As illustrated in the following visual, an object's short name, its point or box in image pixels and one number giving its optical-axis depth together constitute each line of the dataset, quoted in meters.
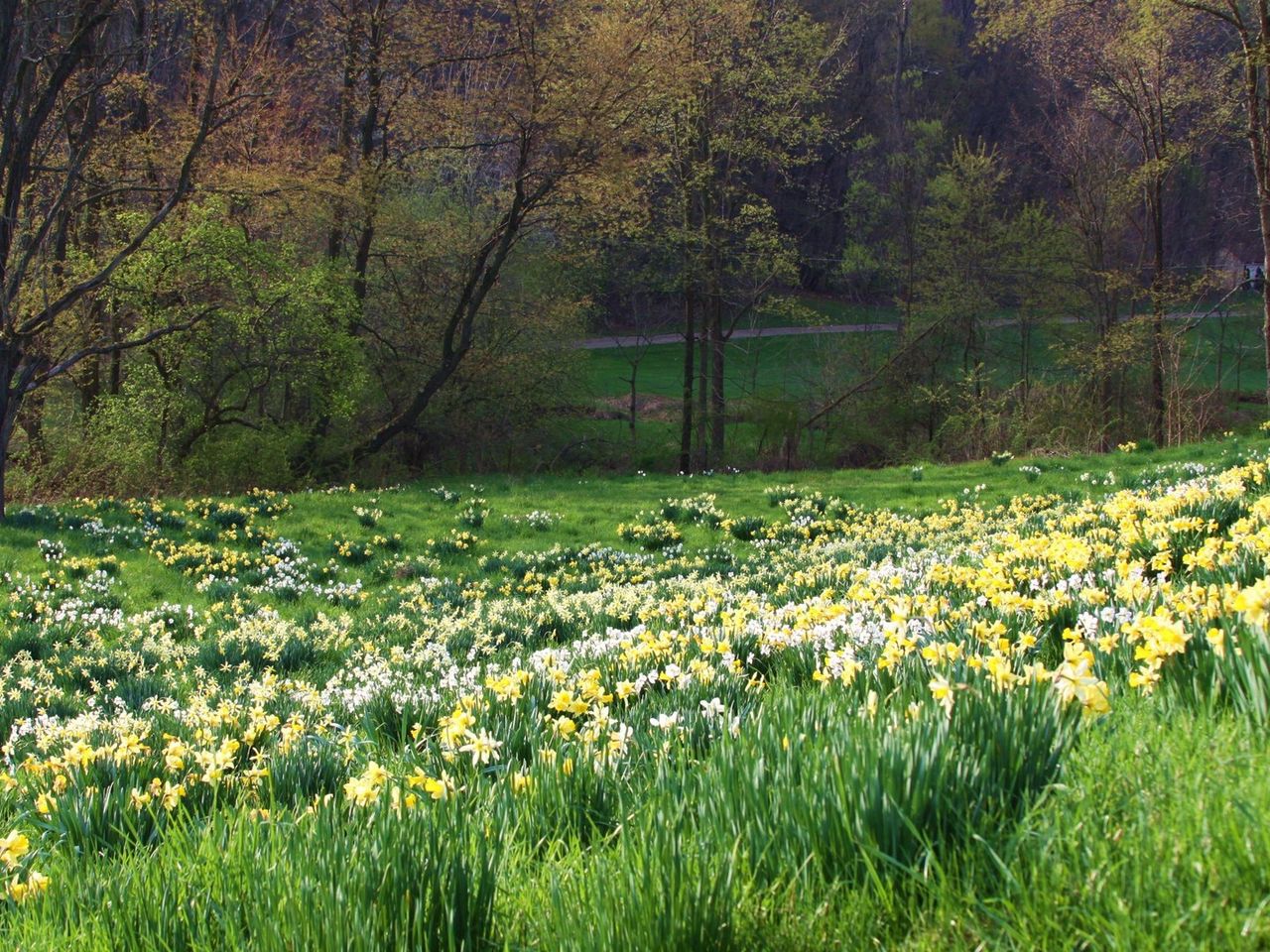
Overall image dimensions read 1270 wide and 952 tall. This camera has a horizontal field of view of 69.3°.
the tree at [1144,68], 22.03
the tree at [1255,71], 19.22
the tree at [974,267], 33.00
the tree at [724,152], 26.80
